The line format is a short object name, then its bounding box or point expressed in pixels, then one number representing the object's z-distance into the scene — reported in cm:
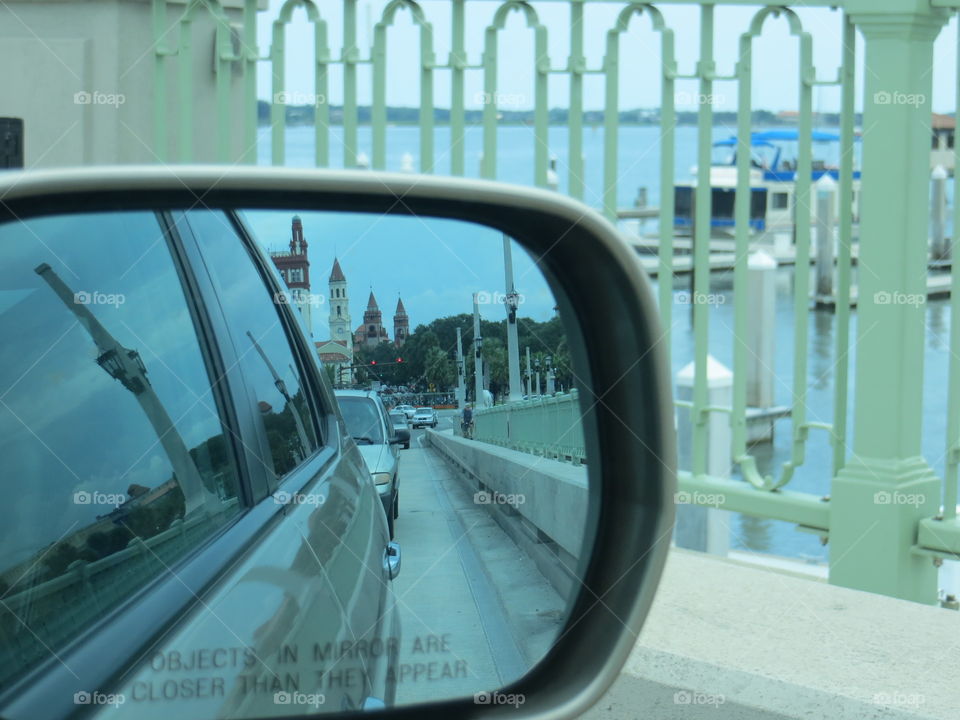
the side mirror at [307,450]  101
